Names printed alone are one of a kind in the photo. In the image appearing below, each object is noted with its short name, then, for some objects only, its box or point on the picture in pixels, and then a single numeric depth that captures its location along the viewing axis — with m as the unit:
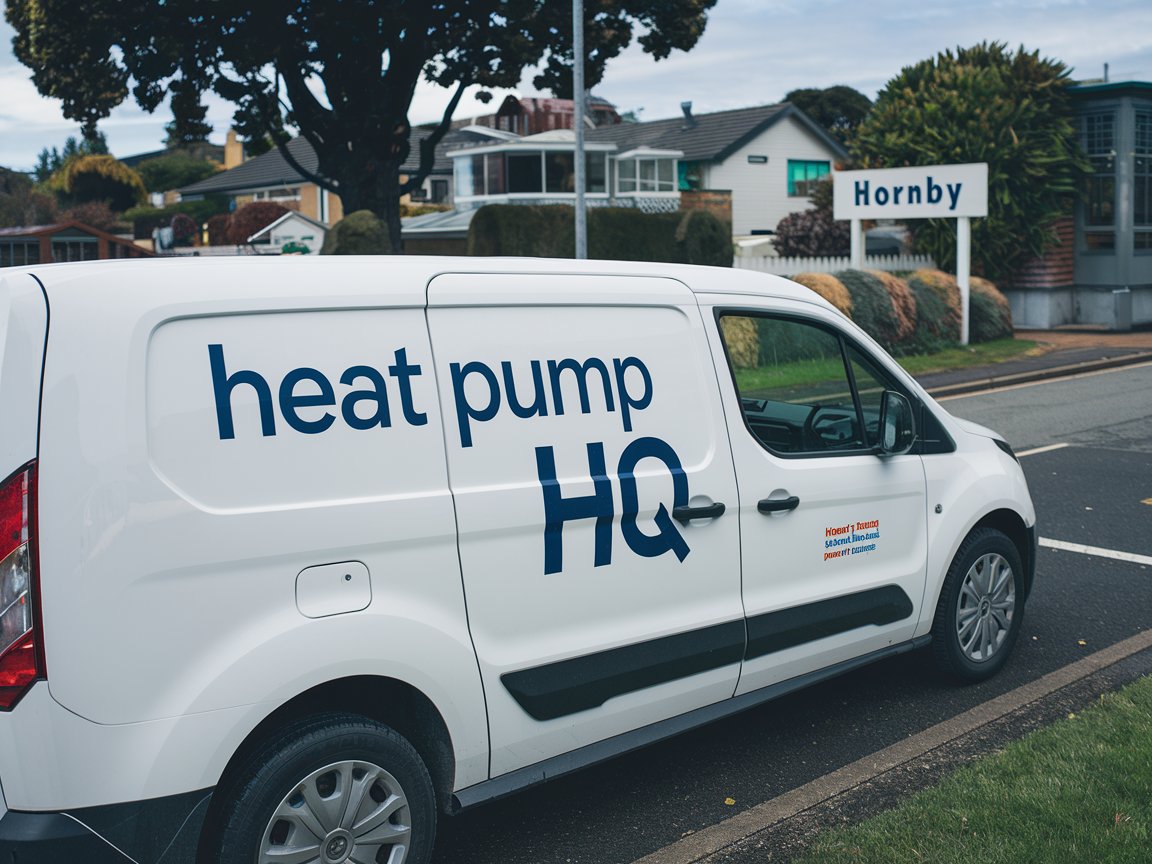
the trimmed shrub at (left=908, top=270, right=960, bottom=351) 21.25
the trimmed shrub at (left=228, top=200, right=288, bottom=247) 59.79
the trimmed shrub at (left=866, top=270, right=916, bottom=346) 20.72
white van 3.04
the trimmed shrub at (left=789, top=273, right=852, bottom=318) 19.86
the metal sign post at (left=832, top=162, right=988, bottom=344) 21.77
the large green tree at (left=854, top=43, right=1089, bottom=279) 25.31
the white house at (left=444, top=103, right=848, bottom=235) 47.53
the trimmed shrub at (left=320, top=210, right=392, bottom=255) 20.36
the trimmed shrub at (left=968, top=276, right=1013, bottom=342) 22.77
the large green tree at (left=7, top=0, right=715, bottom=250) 24.41
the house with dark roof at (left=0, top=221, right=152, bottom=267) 18.70
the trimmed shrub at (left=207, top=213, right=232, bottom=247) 62.44
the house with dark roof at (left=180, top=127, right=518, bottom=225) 66.44
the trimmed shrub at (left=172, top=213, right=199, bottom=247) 63.84
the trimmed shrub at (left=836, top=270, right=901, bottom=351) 20.36
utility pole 19.48
